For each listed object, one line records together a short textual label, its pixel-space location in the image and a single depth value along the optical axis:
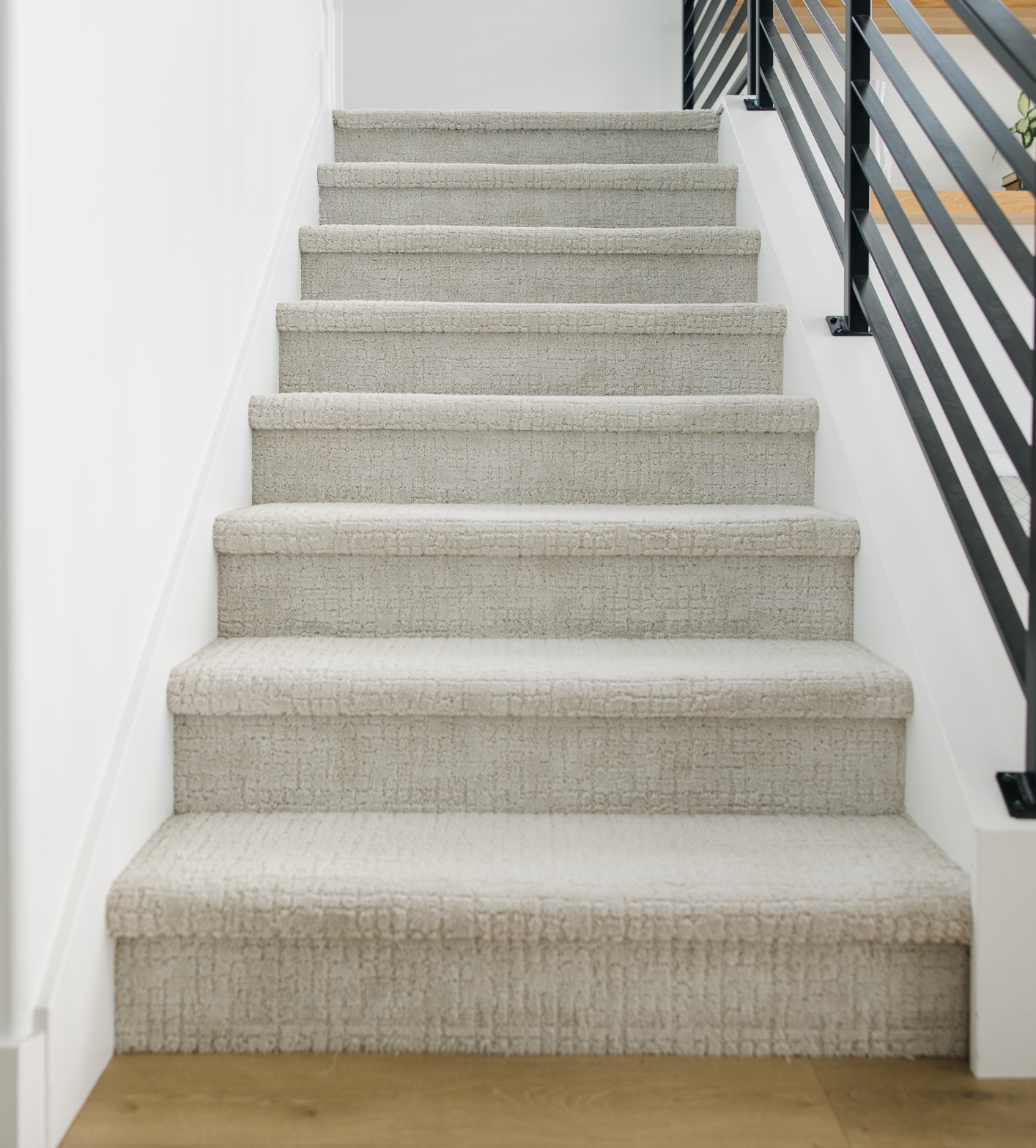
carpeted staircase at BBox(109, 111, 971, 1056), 0.82
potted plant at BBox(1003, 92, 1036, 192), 2.77
